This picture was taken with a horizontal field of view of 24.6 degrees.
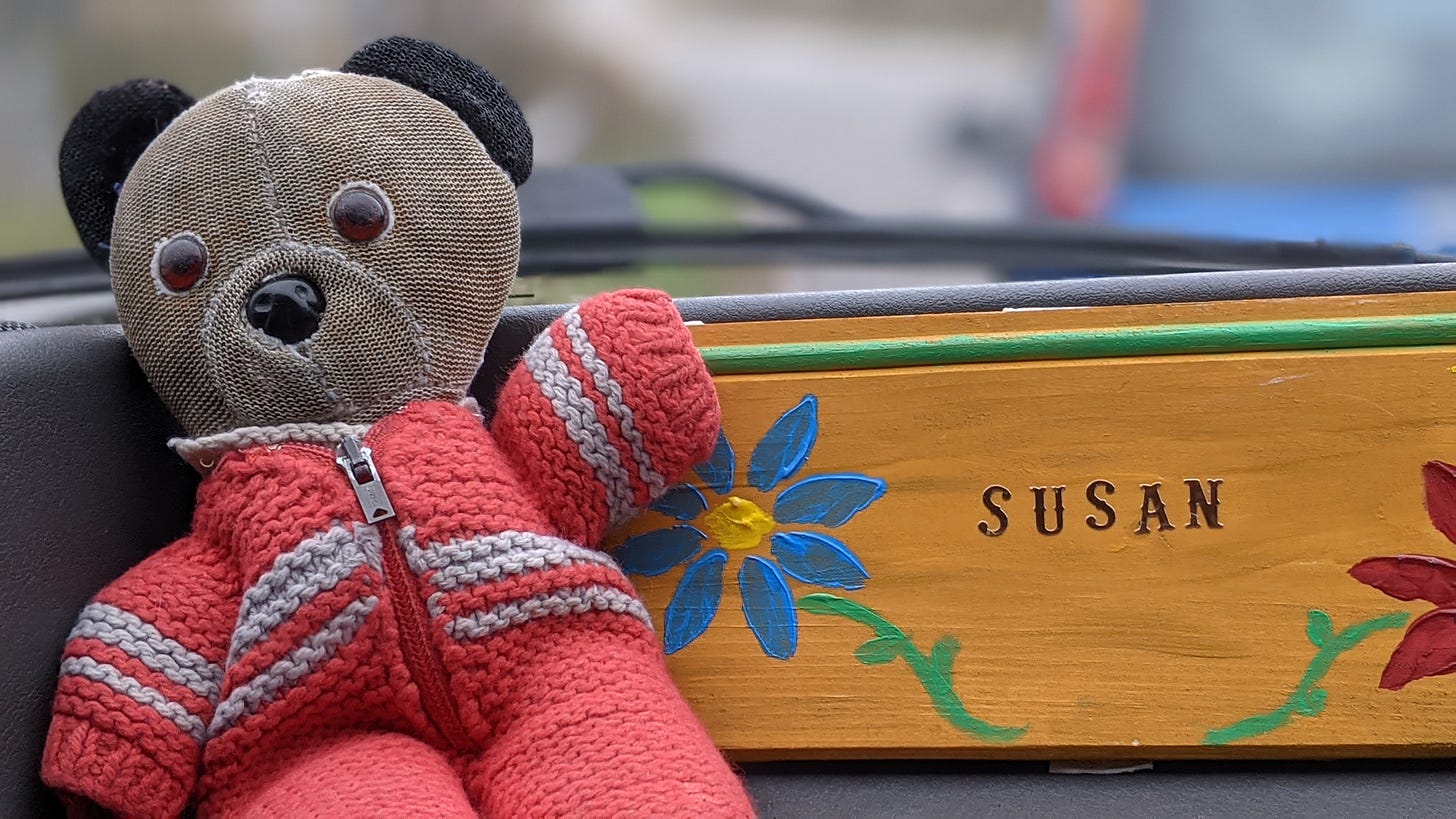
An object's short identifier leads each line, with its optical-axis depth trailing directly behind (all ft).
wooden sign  2.97
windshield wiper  3.48
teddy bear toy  2.80
